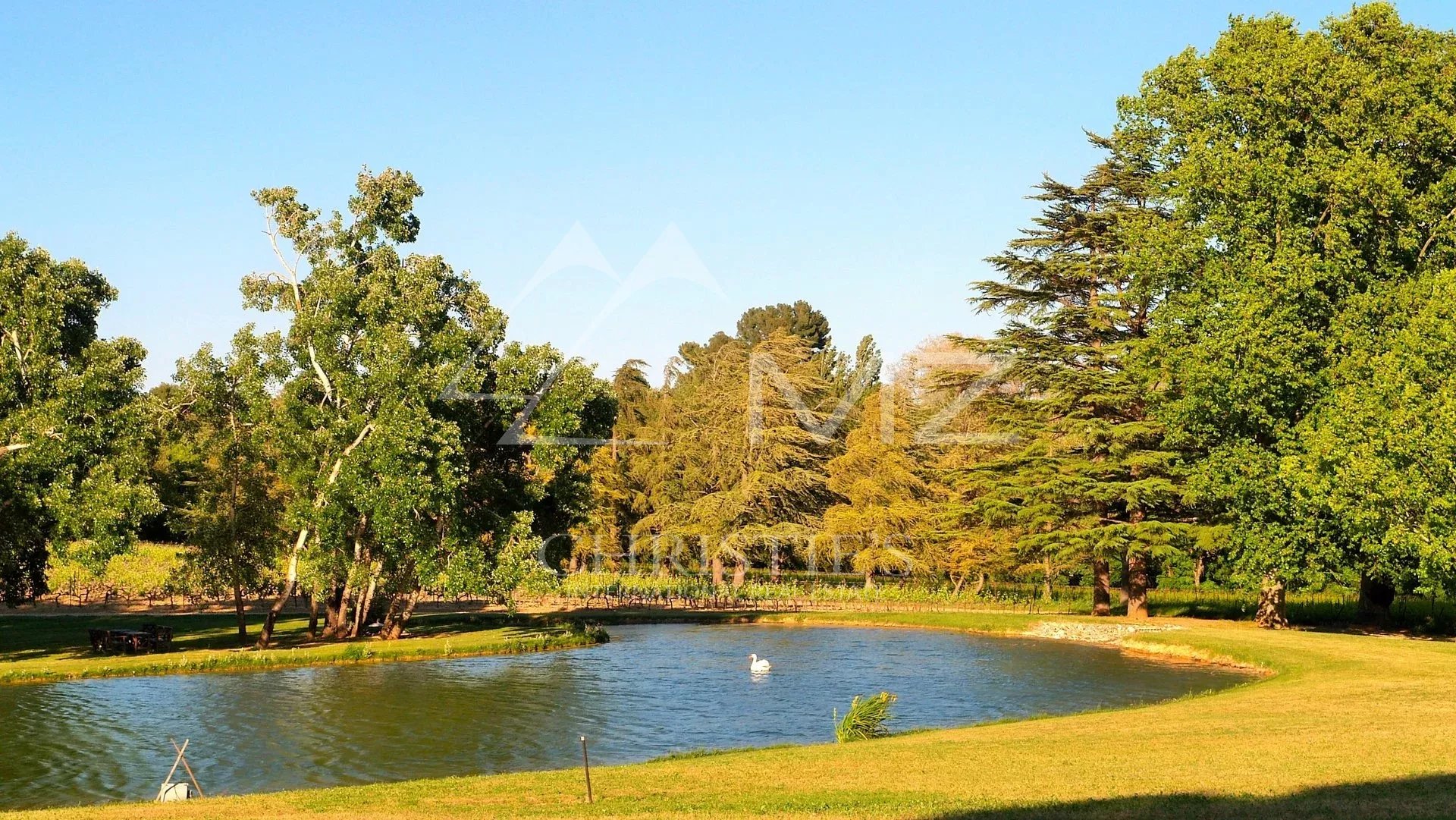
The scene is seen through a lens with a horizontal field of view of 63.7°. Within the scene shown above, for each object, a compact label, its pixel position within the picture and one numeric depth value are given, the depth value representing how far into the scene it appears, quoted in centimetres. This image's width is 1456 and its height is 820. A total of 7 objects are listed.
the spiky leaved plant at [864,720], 2228
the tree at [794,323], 11425
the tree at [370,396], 3675
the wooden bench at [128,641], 3612
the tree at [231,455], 3797
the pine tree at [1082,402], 4588
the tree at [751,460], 6769
